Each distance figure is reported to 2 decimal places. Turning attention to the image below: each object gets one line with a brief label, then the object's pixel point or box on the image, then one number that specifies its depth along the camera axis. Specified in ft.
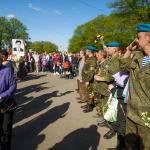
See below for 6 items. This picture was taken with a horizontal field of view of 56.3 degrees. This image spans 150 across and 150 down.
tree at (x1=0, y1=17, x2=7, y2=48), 135.13
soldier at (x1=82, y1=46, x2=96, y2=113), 14.10
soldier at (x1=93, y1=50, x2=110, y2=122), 10.48
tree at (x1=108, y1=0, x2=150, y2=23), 50.80
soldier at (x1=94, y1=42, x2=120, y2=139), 9.24
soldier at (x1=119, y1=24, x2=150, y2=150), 5.10
